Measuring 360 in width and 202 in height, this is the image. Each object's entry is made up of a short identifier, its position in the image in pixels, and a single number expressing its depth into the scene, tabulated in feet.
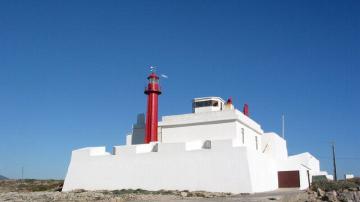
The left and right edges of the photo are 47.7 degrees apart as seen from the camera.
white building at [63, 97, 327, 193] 83.97
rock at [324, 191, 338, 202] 64.95
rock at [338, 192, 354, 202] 65.00
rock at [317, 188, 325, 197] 67.67
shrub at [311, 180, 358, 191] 69.92
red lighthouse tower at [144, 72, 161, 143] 102.12
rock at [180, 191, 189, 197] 75.97
